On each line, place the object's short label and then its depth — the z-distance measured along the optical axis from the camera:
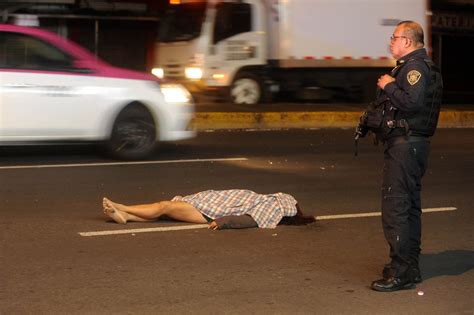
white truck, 19.89
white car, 11.41
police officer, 5.86
